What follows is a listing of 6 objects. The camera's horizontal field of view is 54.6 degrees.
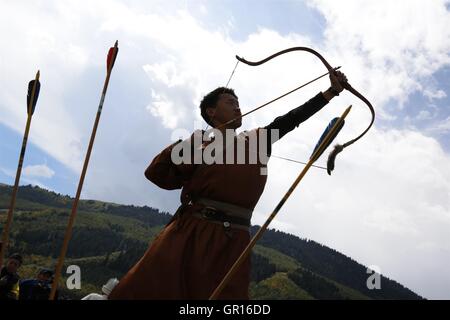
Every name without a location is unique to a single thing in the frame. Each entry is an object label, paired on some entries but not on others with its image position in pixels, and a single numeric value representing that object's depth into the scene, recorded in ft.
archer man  10.11
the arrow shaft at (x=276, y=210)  9.23
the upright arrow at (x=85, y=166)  9.05
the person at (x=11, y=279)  27.89
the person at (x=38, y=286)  30.27
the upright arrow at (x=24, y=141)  10.80
